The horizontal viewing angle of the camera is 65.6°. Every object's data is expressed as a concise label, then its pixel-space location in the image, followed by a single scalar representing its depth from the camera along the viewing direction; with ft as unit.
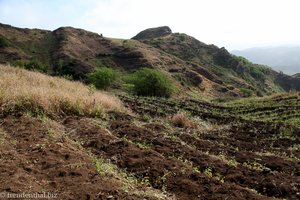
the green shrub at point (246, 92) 140.10
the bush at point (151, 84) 85.92
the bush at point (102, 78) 94.95
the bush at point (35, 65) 95.11
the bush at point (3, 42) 136.84
